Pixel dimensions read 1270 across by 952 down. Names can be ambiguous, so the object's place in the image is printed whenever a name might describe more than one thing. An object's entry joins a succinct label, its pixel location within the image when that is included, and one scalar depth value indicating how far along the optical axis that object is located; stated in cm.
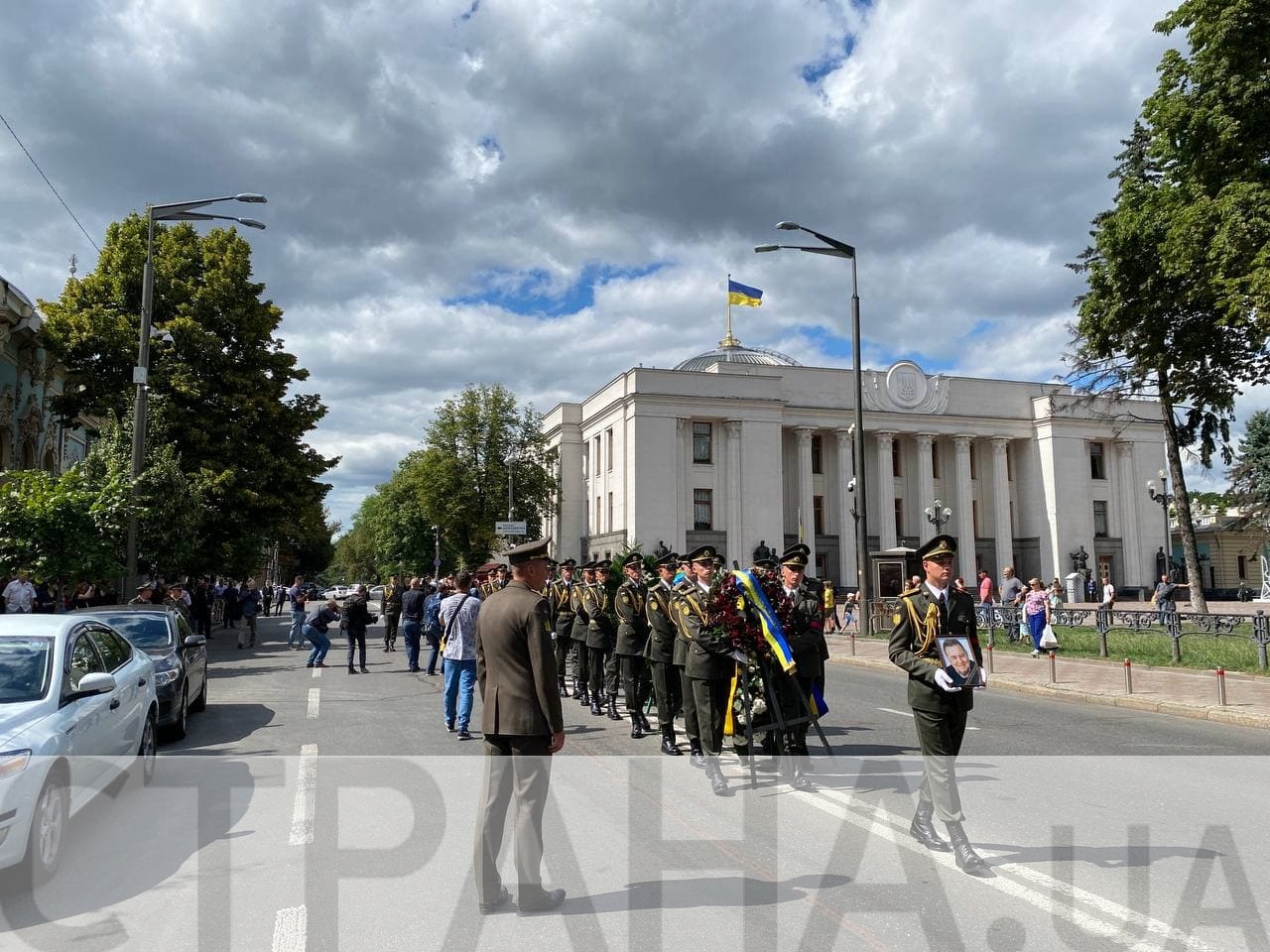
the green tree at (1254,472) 5241
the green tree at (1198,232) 1602
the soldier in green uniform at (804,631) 855
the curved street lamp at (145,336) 1897
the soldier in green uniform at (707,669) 771
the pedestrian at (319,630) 1738
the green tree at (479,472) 5981
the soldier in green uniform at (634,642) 1028
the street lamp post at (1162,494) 3612
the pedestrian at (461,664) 1038
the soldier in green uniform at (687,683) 829
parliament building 5797
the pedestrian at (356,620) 1814
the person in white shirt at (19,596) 1750
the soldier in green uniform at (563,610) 1338
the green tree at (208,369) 2919
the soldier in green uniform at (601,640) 1178
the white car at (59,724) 514
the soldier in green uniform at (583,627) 1220
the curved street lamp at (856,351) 2303
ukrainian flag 5681
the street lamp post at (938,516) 3272
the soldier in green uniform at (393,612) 2494
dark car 1032
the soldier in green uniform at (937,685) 550
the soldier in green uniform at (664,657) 915
